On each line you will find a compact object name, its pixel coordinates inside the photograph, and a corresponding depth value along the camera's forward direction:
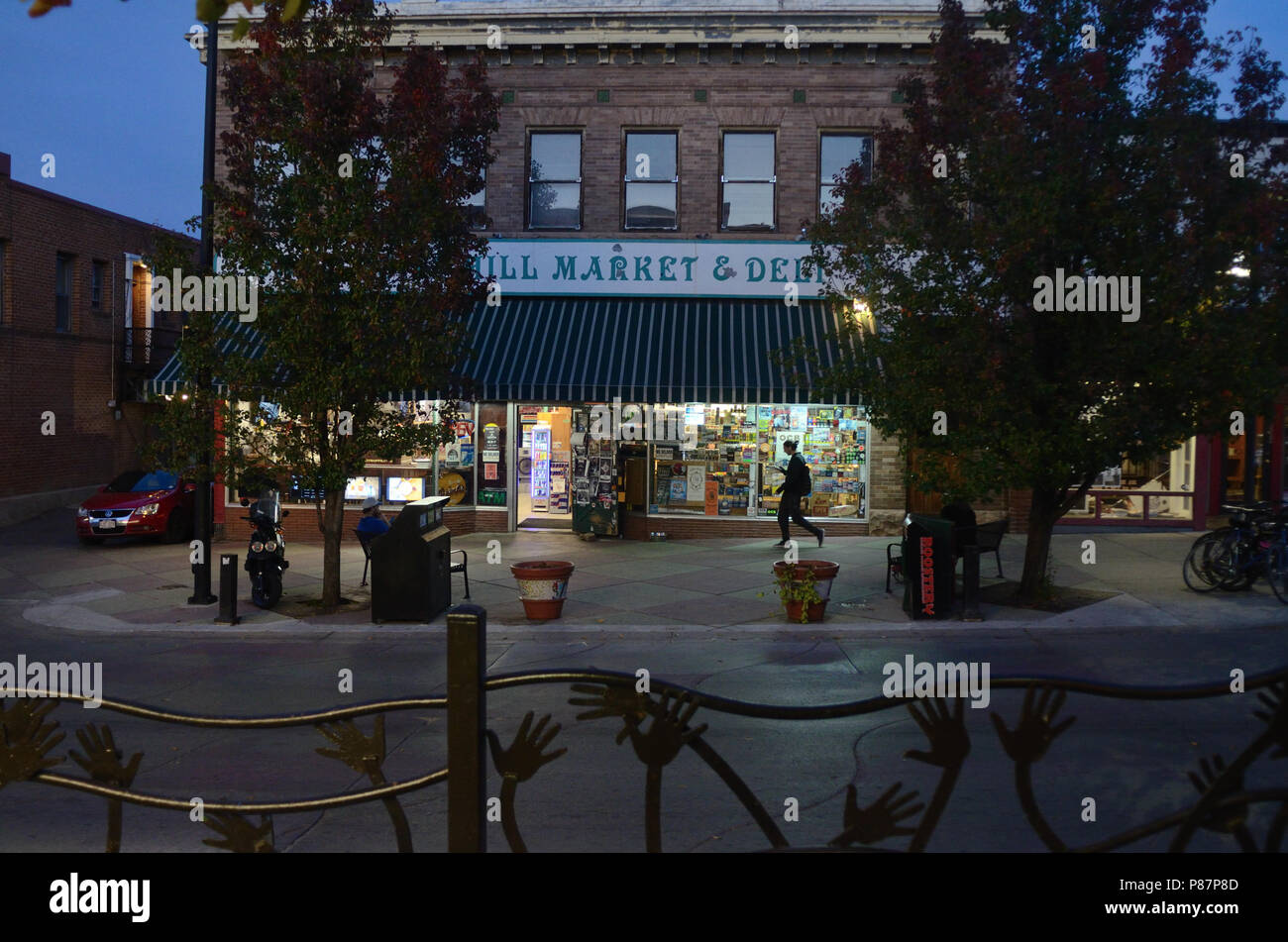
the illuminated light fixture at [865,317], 17.50
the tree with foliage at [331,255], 12.20
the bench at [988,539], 14.02
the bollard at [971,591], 12.10
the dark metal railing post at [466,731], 2.80
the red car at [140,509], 18.94
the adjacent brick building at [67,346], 23.61
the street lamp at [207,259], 13.31
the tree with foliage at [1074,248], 11.49
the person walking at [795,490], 17.41
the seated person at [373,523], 13.75
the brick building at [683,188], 18.73
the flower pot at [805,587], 11.92
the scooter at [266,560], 13.02
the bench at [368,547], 13.25
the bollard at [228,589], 12.12
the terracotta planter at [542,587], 12.11
